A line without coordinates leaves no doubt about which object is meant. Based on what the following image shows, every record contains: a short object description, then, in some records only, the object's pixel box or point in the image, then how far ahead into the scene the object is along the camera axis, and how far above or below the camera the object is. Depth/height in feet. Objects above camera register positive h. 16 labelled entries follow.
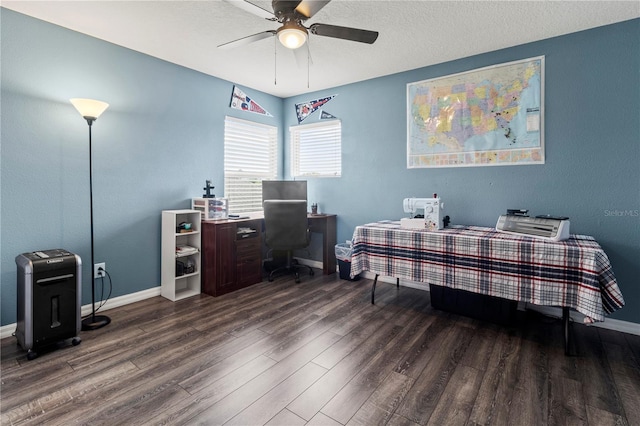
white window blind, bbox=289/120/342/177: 14.27 +2.93
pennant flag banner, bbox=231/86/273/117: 13.39 +4.83
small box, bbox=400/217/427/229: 9.65 -0.43
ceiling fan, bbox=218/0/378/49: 6.58 +4.21
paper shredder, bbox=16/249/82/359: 6.93 -2.07
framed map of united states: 9.63 +3.15
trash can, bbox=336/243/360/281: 12.92 -2.16
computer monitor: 13.80 +0.93
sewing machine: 9.47 -0.17
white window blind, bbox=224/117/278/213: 13.58 +2.32
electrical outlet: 9.51 -1.85
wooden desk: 11.05 -1.71
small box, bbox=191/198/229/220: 11.54 +0.12
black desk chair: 12.09 -0.60
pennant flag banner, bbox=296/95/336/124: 14.51 +4.98
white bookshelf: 10.59 -1.54
